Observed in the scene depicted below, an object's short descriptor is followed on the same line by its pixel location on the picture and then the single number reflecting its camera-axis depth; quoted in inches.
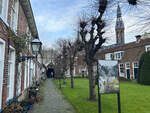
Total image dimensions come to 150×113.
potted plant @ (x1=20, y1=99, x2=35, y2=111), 220.4
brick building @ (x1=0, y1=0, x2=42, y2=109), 156.2
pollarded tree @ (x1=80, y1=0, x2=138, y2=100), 282.0
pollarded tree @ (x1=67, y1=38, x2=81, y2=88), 494.3
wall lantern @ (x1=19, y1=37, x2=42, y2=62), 250.9
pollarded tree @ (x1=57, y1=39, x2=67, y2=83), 691.7
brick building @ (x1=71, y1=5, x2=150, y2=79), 818.5
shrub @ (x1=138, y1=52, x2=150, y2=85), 618.7
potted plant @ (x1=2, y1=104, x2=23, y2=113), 159.3
